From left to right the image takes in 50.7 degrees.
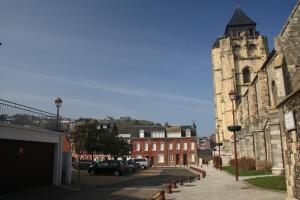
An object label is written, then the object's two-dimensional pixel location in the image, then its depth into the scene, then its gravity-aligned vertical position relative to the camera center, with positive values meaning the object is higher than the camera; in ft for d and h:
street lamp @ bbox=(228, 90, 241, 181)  73.15 +5.95
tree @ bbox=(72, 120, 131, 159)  147.58 +7.54
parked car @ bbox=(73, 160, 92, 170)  137.43 -4.56
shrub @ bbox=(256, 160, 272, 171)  83.04 -2.97
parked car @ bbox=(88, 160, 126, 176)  99.35 -4.52
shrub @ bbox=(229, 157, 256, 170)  92.23 -2.86
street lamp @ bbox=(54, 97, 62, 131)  62.13 +10.00
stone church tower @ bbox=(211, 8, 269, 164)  183.62 +51.79
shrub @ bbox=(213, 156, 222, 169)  128.57 -3.54
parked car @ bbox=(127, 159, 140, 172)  125.65 -4.61
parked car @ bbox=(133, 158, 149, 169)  162.30 -3.98
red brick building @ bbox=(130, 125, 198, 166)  242.17 +7.12
